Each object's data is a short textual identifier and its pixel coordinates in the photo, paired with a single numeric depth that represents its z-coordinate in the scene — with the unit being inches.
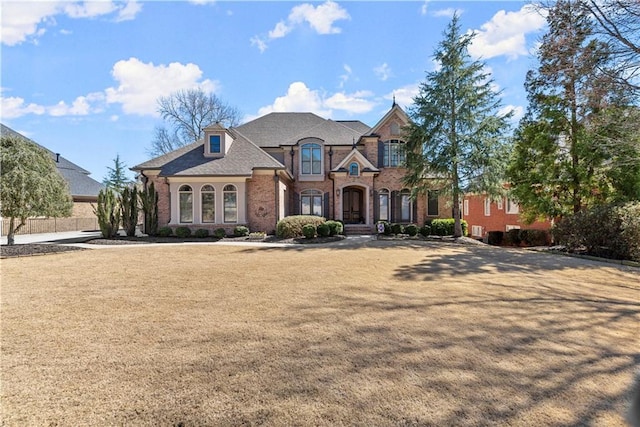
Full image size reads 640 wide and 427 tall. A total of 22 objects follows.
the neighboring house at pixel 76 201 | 962.1
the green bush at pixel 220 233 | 716.0
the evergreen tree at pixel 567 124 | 480.7
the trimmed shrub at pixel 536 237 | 765.3
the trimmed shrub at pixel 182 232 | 719.1
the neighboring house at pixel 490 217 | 938.7
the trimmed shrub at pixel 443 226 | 810.8
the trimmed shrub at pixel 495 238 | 851.4
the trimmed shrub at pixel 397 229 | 794.2
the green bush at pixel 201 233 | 723.4
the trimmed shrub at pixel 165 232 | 727.7
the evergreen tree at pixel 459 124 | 719.7
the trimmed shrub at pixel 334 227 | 721.0
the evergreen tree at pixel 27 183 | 507.8
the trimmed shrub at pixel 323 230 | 685.3
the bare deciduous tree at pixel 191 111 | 1478.8
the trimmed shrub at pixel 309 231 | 668.7
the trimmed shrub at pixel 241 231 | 714.8
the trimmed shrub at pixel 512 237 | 808.3
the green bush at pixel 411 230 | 780.6
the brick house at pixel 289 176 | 757.3
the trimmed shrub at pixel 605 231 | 438.6
